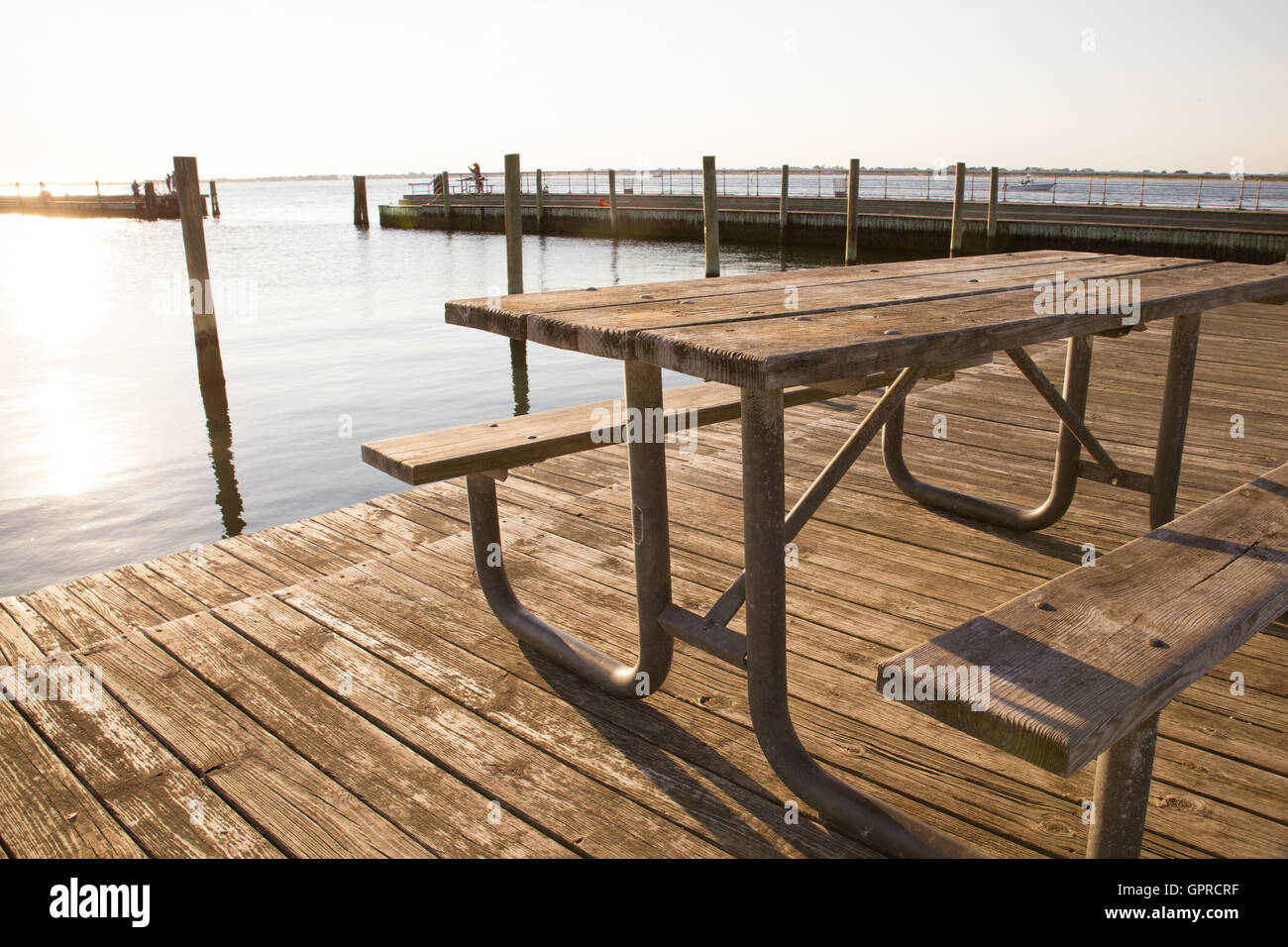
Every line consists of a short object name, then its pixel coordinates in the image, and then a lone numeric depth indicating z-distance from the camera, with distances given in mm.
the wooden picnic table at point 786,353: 1780
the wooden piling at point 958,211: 18688
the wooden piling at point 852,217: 19016
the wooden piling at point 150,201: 52031
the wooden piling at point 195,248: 9461
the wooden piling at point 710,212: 14788
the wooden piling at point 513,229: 11227
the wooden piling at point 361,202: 45969
